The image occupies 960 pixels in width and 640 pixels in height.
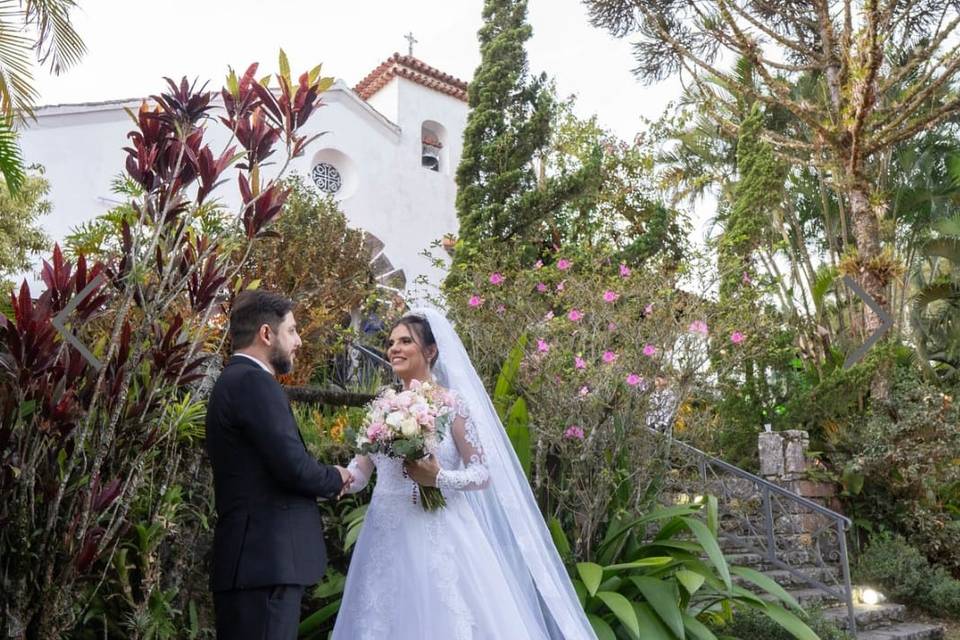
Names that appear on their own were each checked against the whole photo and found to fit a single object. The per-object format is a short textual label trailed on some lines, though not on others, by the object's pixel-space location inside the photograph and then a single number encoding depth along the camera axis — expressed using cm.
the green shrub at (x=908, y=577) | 928
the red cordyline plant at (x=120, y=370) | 303
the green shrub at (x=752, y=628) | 618
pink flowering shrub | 586
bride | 352
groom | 291
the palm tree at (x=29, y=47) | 670
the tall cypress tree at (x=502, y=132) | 1303
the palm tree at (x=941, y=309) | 1711
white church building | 1197
